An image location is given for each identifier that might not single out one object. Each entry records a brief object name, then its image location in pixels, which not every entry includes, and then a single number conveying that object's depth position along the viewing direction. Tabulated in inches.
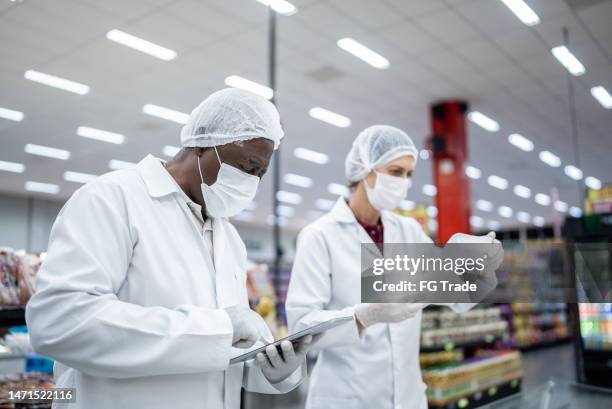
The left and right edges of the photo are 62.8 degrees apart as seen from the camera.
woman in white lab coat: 71.2
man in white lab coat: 42.6
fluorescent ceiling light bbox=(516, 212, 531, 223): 847.1
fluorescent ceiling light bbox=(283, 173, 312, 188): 554.9
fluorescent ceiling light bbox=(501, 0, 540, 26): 212.8
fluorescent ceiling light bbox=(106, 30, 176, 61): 225.8
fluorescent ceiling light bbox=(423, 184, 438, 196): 587.2
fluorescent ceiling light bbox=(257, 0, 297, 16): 210.7
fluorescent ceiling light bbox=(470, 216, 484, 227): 904.2
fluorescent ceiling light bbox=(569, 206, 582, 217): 775.7
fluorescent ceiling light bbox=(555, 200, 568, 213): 723.7
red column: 334.0
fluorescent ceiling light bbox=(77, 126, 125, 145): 326.7
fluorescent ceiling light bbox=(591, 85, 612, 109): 266.1
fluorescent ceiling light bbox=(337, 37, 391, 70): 251.0
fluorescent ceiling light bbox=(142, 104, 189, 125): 324.4
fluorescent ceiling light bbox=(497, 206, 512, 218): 778.8
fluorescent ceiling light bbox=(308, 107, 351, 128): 351.2
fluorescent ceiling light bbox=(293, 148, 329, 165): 454.3
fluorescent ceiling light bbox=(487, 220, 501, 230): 956.0
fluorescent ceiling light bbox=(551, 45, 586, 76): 263.4
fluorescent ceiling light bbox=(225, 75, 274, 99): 286.4
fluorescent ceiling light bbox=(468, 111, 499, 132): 361.0
